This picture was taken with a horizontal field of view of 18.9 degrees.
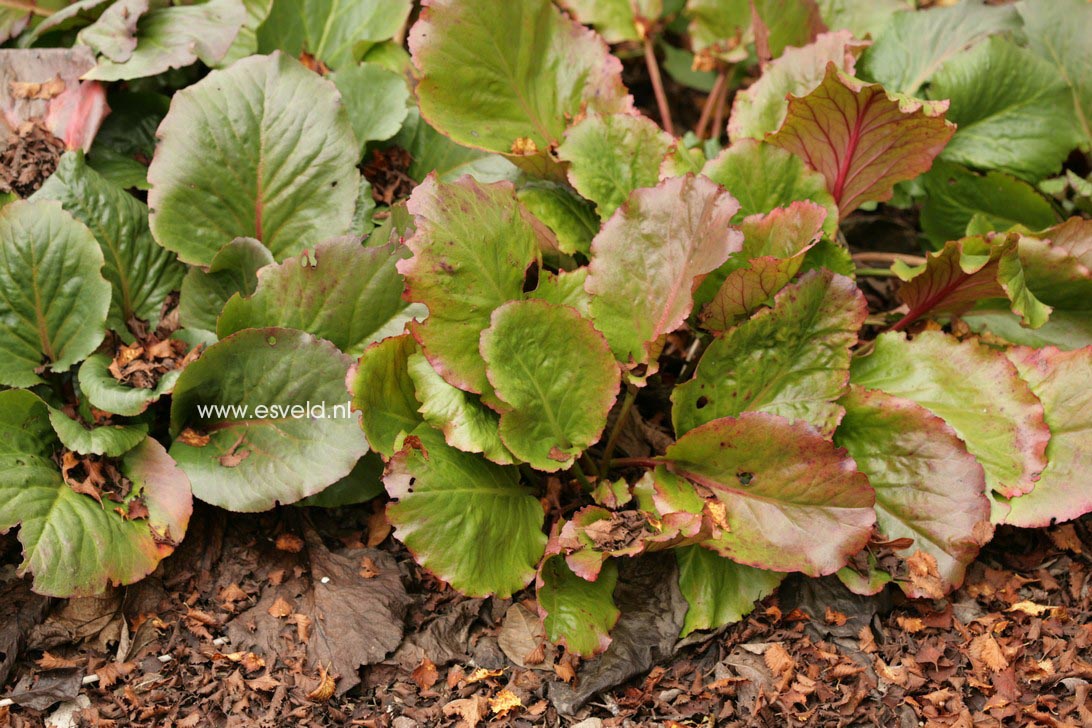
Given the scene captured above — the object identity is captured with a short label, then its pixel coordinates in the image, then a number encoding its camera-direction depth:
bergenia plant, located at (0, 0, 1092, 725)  2.10
